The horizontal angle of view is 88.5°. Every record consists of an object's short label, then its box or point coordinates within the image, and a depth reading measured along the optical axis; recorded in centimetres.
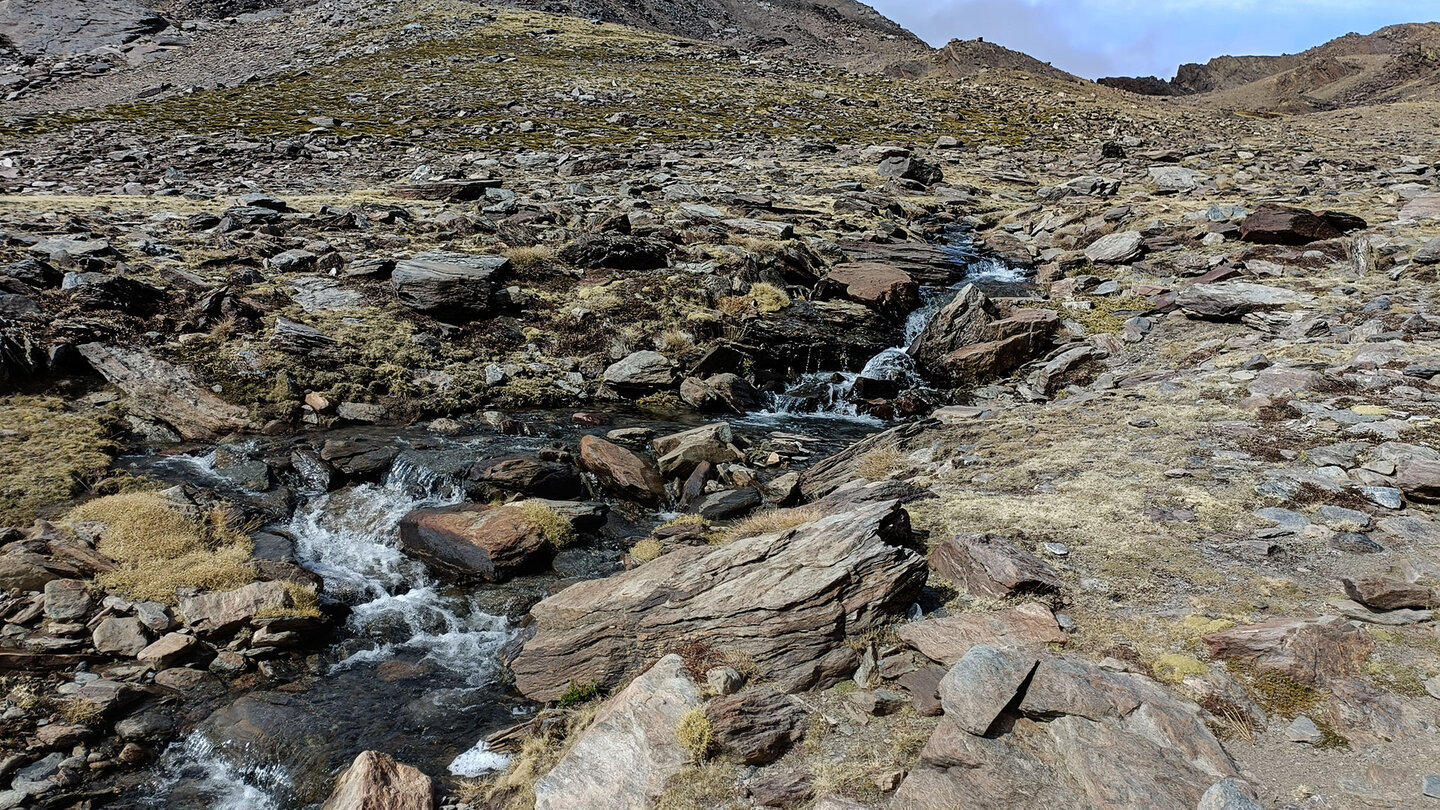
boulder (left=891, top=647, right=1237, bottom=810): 604
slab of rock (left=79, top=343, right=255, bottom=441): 1559
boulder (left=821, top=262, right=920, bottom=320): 2336
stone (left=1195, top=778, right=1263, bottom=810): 540
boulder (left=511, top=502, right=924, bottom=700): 852
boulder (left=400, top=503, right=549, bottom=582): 1208
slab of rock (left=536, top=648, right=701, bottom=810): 712
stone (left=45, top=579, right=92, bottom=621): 995
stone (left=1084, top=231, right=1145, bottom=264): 2464
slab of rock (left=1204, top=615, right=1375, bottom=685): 677
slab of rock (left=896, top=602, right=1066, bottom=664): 802
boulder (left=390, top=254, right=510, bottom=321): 2136
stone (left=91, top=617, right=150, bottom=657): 970
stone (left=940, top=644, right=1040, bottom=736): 675
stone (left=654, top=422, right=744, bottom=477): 1505
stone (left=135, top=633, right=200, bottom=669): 966
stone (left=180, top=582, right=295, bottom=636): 1027
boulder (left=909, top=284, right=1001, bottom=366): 2020
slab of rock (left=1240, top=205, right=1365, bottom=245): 2231
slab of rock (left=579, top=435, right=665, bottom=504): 1446
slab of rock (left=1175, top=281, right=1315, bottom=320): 1836
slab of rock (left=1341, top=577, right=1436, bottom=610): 736
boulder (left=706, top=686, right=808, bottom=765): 727
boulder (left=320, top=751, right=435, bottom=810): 749
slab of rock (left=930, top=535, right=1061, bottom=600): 891
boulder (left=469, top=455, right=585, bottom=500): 1415
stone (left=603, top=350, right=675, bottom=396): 1916
